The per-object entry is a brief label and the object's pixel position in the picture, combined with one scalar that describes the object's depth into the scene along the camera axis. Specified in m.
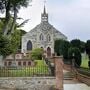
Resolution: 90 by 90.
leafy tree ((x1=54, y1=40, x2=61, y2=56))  38.72
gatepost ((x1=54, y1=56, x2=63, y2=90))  10.67
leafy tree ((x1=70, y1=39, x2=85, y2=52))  31.67
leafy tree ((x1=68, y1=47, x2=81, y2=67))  20.54
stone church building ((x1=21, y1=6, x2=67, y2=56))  41.93
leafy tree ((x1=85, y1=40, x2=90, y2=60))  24.26
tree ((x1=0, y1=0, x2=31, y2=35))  13.39
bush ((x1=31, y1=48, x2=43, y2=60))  31.06
